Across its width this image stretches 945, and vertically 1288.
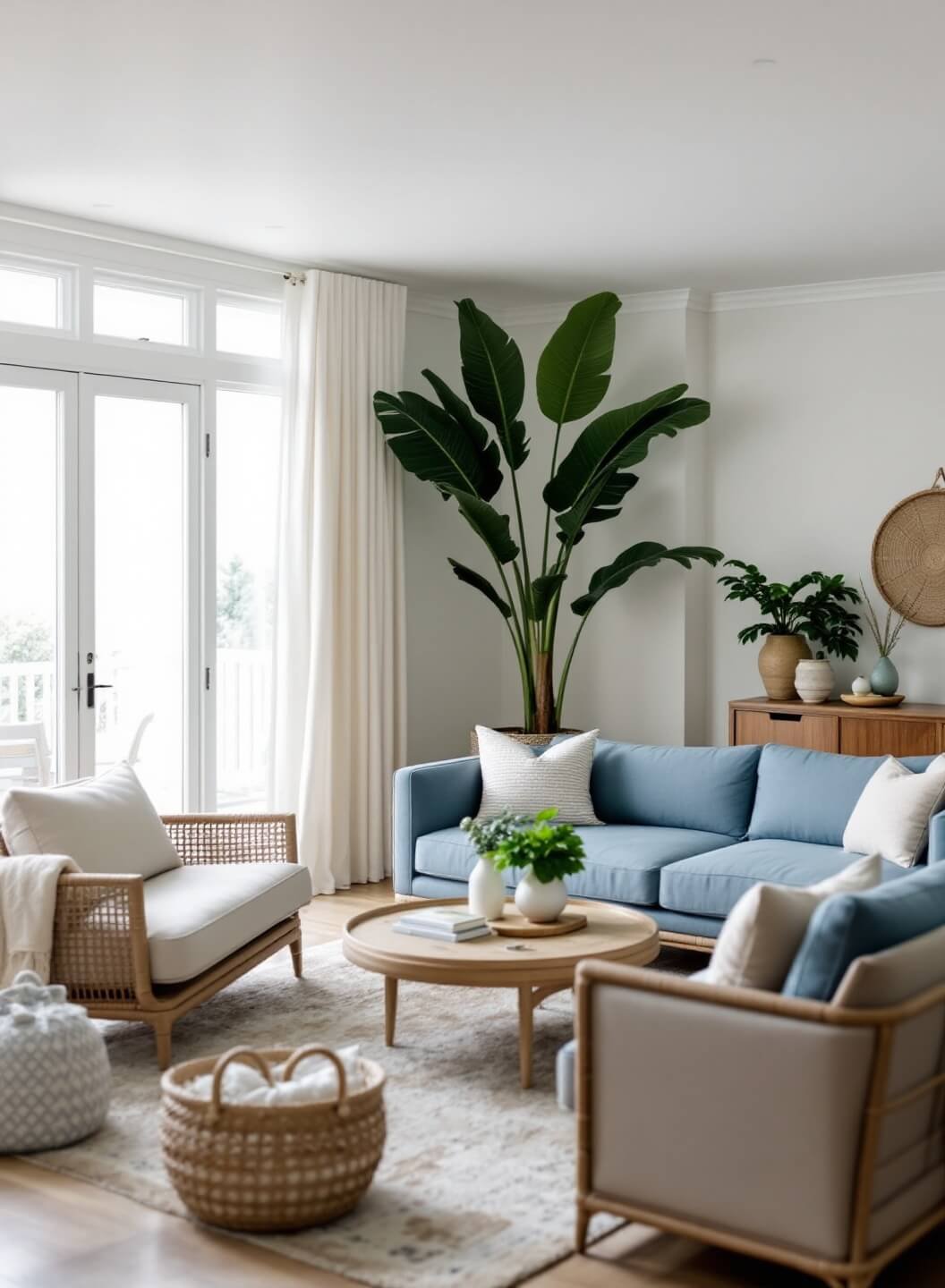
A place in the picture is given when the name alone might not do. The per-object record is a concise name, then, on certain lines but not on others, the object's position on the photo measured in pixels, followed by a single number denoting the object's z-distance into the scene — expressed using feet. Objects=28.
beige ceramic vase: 22.58
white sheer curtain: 21.72
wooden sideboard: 20.74
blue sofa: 16.02
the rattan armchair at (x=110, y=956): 13.57
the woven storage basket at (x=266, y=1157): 10.00
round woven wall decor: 22.03
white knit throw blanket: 13.64
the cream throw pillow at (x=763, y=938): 9.36
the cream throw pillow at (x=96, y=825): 14.61
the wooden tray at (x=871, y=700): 21.54
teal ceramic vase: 21.80
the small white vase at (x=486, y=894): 14.49
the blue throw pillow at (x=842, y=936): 9.05
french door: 18.93
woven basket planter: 21.86
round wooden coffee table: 13.03
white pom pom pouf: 11.66
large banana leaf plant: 21.66
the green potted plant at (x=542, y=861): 14.05
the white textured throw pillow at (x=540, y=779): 18.31
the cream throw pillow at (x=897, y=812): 15.39
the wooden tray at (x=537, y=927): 13.99
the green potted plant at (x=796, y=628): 22.33
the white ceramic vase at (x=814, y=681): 22.12
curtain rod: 18.62
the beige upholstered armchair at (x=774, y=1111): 8.68
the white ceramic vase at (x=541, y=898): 14.21
